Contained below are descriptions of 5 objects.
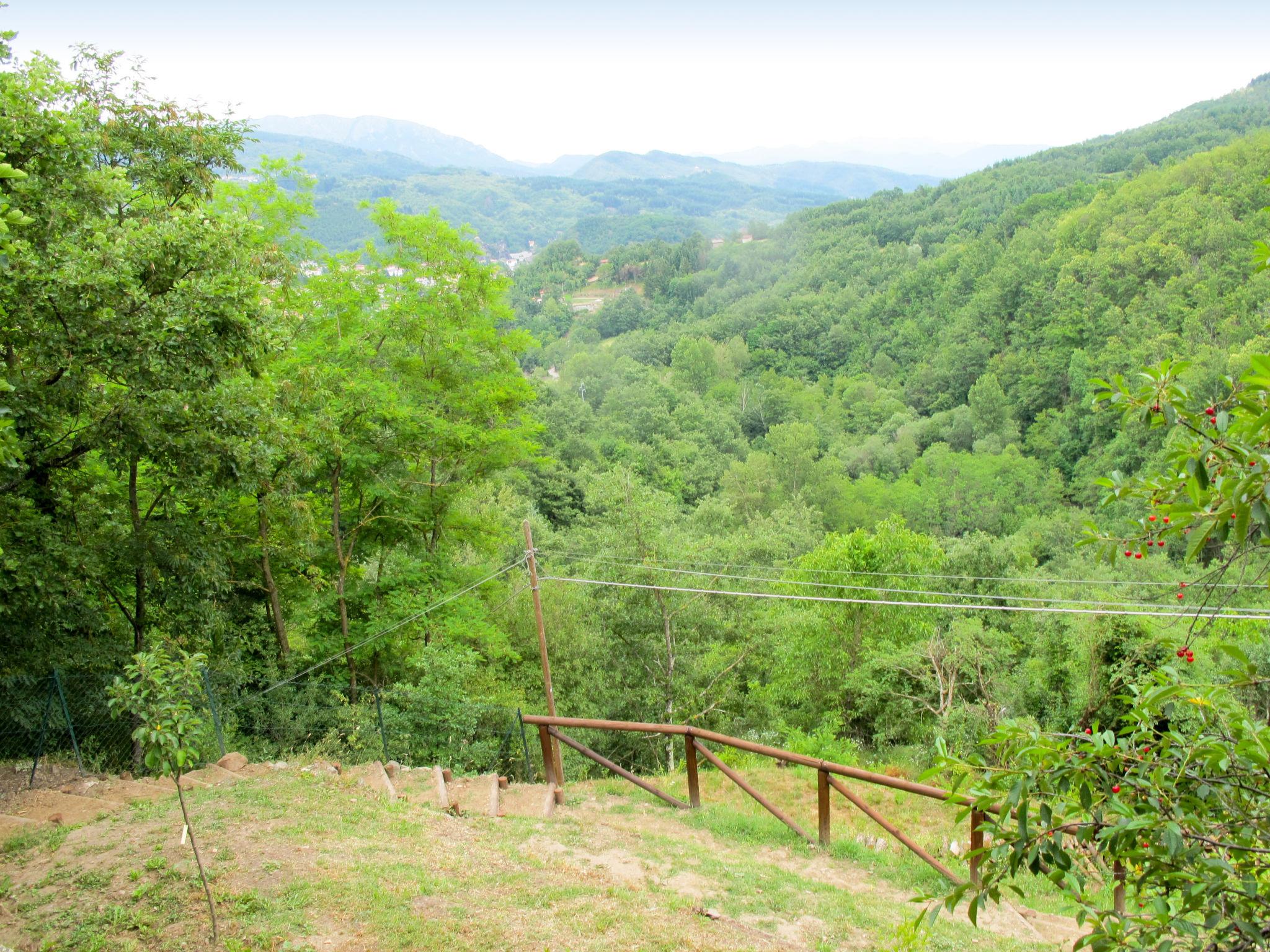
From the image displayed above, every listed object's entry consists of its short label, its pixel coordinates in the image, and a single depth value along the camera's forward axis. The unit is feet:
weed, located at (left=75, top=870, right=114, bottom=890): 16.30
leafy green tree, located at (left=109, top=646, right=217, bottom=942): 14.90
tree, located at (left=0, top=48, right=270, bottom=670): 22.11
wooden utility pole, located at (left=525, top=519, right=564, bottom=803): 38.42
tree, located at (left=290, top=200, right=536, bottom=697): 41.83
